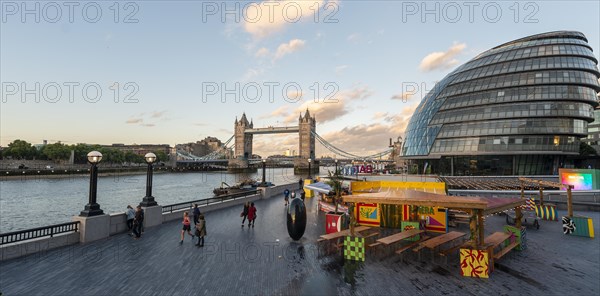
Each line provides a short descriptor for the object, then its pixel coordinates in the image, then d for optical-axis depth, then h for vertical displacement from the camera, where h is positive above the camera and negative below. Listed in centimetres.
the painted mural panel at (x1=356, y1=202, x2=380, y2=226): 1825 -370
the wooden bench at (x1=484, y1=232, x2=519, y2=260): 1088 -350
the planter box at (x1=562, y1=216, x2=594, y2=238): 1546 -381
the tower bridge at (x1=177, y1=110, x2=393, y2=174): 17962 -299
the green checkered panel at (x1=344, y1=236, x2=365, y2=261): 1106 -357
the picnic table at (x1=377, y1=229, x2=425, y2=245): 1186 -348
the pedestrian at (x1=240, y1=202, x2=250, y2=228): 1723 -316
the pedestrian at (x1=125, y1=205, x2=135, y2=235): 1522 -325
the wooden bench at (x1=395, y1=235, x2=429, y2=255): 1143 -394
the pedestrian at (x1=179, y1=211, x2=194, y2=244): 1360 -326
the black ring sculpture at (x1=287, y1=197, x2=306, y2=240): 1388 -305
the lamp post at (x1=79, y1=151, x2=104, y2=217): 1323 -160
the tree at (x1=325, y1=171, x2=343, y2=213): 2394 -251
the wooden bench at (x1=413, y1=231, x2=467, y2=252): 1159 -358
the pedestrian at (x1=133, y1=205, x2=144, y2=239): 1432 -335
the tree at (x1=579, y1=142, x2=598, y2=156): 7178 +169
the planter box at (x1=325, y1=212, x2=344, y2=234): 1509 -353
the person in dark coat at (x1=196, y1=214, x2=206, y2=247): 1293 -333
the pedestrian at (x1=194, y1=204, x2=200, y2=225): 1669 -325
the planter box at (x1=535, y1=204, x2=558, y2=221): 2014 -399
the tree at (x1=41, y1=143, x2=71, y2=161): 13512 +228
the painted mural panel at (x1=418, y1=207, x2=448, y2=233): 1675 -365
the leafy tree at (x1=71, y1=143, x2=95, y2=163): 14162 +236
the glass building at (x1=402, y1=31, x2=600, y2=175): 5088 +851
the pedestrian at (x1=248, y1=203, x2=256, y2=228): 1691 -339
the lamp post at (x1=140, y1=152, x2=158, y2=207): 1701 -178
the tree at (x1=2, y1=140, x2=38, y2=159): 12950 +305
